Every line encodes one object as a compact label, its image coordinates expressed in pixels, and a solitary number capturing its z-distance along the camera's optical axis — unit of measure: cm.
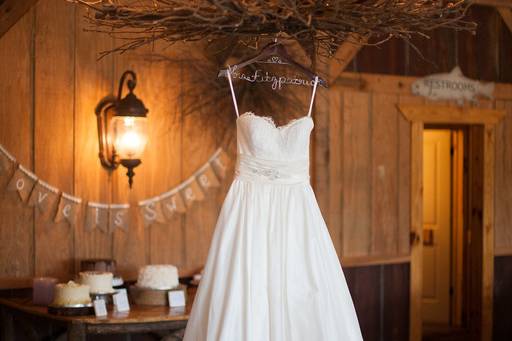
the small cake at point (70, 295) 370
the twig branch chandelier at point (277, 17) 227
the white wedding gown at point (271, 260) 267
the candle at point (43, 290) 389
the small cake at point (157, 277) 393
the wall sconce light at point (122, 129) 422
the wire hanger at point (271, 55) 278
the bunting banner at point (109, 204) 417
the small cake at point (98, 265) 414
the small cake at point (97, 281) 388
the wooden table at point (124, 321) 362
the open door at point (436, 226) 672
